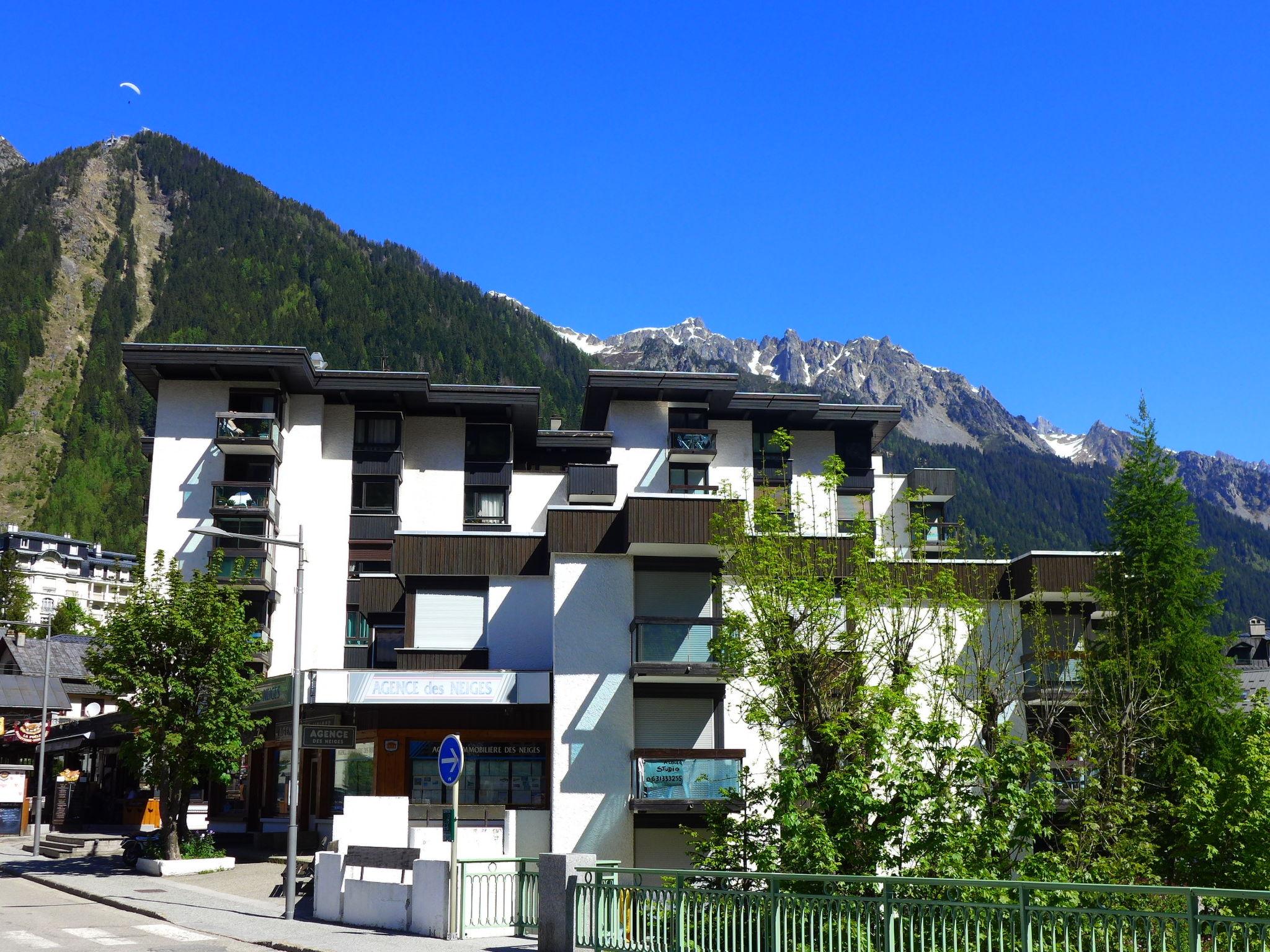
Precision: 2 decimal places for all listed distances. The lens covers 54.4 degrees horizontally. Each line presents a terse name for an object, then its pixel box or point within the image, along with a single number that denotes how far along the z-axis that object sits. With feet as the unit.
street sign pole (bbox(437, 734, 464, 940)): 61.93
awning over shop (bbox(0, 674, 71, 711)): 205.46
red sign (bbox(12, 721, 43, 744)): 162.72
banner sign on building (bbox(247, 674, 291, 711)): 123.13
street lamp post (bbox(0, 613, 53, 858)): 136.69
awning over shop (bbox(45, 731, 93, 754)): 168.96
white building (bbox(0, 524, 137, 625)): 576.61
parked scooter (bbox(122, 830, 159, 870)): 112.47
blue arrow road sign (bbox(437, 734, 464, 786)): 62.49
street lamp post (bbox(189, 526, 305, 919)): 80.33
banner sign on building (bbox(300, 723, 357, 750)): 107.04
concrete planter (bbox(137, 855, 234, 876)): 106.32
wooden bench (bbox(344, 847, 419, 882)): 78.79
